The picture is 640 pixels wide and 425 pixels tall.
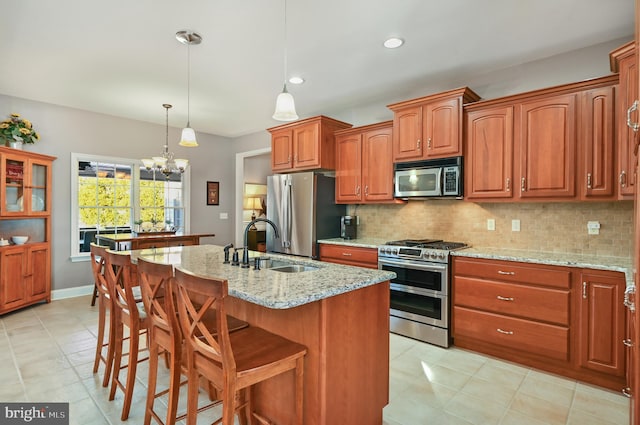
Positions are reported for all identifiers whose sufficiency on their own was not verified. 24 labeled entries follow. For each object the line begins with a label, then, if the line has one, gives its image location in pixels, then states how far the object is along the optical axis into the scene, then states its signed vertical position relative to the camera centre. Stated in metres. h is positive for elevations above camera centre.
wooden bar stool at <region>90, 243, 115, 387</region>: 2.32 -0.69
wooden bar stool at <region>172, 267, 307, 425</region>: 1.34 -0.65
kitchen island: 1.60 -0.62
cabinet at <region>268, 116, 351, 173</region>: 4.32 +0.89
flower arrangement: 4.06 +0.96
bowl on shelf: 4.13 -0.37
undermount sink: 2.30 -0.39
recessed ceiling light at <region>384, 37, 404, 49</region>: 2.82 +1.44
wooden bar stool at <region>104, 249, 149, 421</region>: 2.02 -0.67
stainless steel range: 3.16 -0.73
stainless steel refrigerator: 4.21 +0.00
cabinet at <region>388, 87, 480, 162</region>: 3.30 +0.90
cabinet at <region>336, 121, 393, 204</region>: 3.94 +0.58
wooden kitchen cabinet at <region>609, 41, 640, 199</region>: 2.21 +0.65
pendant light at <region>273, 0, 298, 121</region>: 2.26 +0.69
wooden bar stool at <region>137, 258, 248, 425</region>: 1.65 -0.62
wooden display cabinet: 3.92 -0.21
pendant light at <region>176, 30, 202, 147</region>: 2.78 +1.44
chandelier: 4.37 +0.61
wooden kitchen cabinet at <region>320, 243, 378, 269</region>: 3.73 -0.50
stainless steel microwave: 3.35 +0.35
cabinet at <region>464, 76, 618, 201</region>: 2.63 +0.58
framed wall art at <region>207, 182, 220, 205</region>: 6.36 +0.33
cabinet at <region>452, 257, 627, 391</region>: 2.40 -0.81
